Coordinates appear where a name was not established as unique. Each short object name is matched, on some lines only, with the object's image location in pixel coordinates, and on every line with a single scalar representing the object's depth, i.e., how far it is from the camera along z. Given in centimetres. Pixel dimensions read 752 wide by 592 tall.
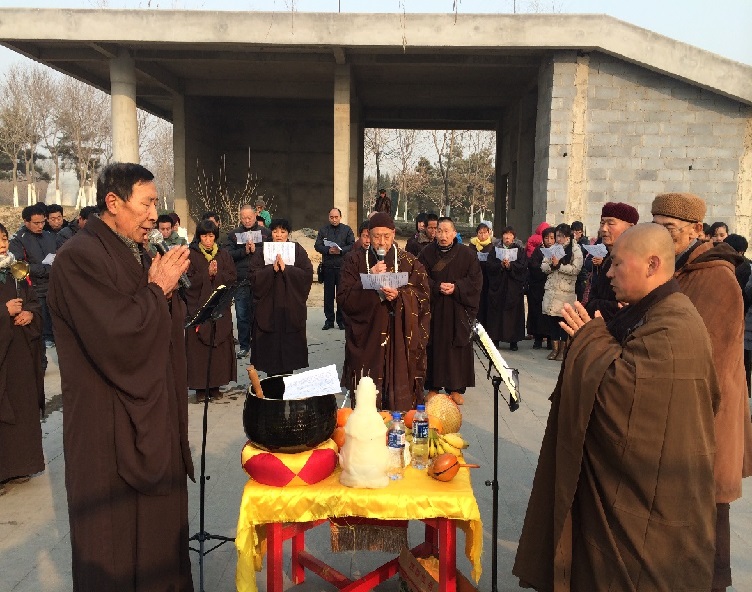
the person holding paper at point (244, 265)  877
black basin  272
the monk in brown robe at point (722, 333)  283
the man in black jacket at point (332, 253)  1093
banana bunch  298
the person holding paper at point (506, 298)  981
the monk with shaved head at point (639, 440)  211
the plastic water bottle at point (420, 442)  289
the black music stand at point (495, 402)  262
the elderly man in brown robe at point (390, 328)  557
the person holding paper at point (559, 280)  896
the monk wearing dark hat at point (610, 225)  444
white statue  261
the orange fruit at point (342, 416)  320
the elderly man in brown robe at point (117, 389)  250
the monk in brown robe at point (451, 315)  679
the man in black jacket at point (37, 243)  822
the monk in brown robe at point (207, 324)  673
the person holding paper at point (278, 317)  738
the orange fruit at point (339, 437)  299
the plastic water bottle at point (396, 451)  279
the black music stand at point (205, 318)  323
